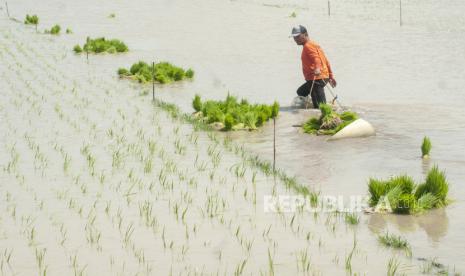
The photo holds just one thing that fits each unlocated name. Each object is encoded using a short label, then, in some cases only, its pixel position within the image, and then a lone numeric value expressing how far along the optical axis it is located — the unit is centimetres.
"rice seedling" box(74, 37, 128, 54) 3644
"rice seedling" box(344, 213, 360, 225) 1166
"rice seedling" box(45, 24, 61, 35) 4400
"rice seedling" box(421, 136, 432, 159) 1602
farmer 2156
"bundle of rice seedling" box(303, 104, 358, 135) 1878
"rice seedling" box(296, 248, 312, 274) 980
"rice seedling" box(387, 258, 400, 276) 943
